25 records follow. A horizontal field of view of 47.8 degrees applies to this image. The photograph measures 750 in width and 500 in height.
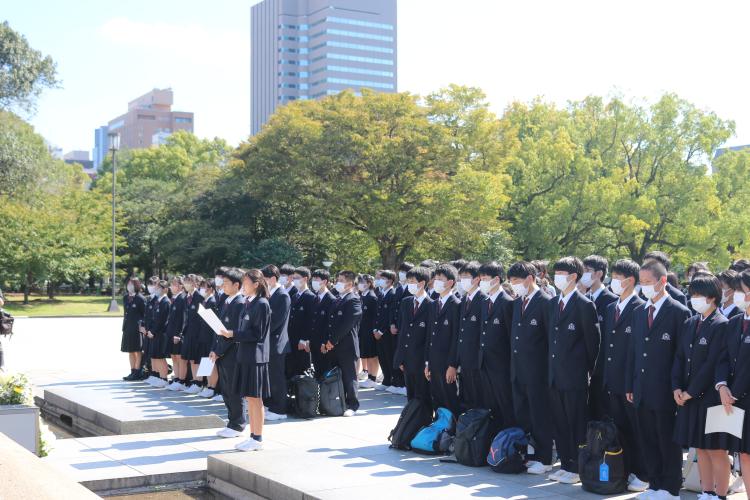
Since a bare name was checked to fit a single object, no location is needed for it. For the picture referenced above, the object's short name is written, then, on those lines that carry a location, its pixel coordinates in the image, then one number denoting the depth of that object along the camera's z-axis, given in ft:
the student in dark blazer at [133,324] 48.70
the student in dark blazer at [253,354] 29.37
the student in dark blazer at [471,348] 28.89
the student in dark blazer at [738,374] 20.20
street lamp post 126.22
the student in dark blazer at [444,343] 30.17
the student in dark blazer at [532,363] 26.12
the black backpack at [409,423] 28.64
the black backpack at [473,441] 26.11
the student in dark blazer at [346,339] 38.52
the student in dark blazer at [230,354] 30.71
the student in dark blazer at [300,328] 41.04
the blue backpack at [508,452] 25.40
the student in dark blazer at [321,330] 40.50
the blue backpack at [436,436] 27.91
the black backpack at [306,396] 36.37
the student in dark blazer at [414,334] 31.86
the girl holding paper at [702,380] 21.04
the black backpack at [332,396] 36.91
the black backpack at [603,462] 22.98
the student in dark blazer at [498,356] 28.07
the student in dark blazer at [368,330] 47.32
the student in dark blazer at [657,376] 22.43
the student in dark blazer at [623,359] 23.67
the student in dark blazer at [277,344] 34.68
